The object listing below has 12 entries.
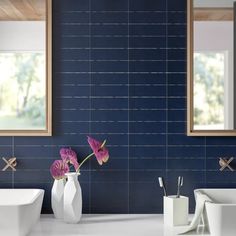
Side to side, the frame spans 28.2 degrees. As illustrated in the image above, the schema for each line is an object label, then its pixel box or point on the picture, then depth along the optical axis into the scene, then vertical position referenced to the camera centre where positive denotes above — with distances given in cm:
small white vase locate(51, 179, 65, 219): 215 -36
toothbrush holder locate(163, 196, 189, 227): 201 -39
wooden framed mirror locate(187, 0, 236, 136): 226 +28
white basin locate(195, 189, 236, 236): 178 -37
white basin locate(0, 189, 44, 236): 174 -37
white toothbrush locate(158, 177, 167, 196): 212 -28
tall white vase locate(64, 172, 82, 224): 205 -35
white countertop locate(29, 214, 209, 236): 190 -45
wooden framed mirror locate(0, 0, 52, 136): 226 +27
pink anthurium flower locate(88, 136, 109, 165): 215 -14
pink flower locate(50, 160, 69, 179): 216 -23
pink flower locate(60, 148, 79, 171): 218 -17
